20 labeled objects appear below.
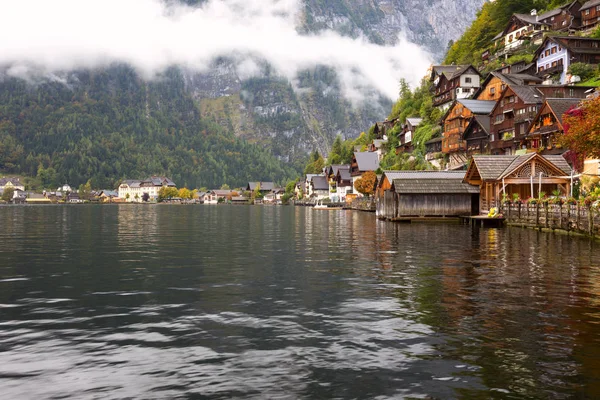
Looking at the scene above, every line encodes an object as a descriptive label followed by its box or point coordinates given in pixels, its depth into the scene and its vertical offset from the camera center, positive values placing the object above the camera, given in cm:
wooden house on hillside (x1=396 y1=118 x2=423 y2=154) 12738 +1623
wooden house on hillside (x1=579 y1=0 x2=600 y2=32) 11225 +3965
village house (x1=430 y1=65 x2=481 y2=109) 11744 +2614
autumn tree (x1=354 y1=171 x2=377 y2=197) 12888 +431
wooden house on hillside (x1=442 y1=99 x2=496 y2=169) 9719 +1440
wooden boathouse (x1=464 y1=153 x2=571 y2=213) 5675 +264
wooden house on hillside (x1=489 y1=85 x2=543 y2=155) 8094 +1321
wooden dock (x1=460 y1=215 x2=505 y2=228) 5450 -237
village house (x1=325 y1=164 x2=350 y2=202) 16312 +545
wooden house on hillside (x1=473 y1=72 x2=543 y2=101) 9794 +2227
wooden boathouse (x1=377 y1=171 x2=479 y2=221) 6506 +19
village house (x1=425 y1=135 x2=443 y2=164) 10978 +1064
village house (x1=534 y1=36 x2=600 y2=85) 9788 +2721
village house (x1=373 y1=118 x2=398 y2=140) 15662 +2261
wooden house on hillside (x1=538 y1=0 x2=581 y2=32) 11701 +4137
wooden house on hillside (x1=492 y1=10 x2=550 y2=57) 12206 +3974
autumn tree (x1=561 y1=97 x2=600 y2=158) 4069 +546
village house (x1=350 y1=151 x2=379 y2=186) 14538 +1022
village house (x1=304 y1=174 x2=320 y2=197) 19372 +666
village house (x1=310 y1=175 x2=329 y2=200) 18162 +447
